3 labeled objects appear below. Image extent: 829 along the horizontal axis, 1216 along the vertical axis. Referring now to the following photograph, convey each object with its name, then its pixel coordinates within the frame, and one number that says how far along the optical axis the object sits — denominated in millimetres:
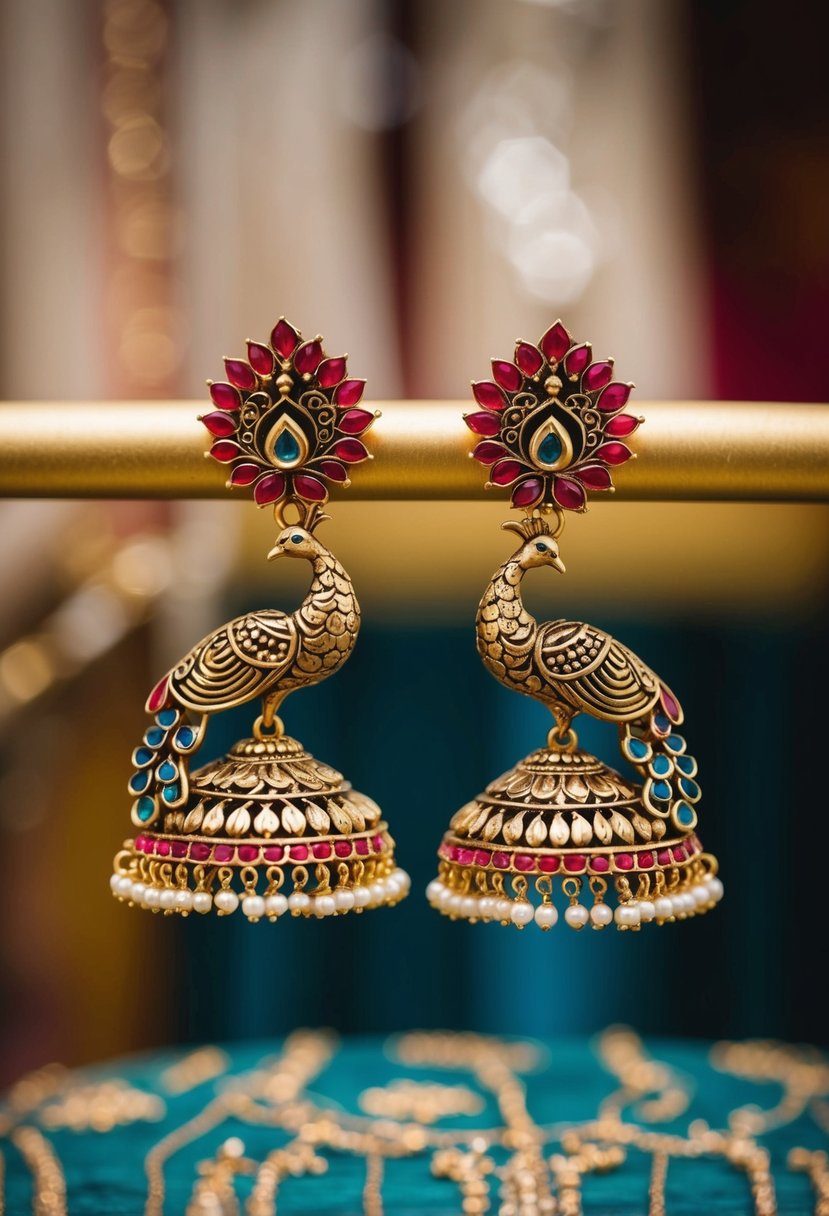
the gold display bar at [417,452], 385
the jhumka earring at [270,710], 379
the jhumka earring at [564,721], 379
